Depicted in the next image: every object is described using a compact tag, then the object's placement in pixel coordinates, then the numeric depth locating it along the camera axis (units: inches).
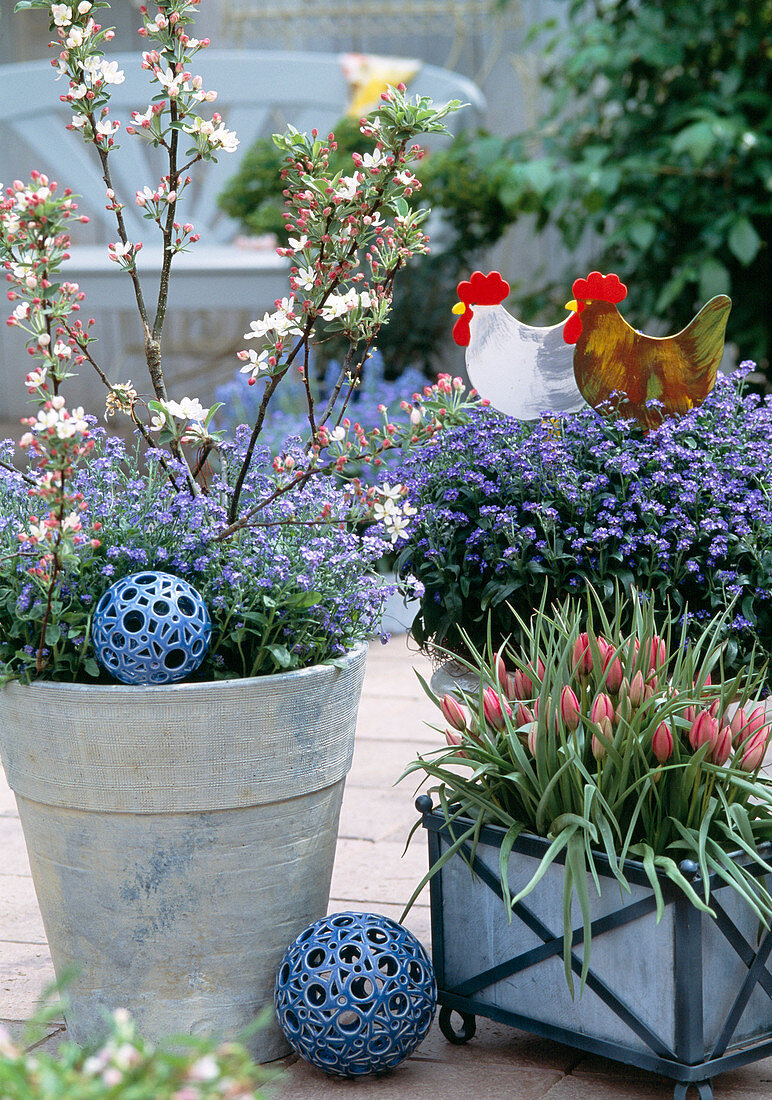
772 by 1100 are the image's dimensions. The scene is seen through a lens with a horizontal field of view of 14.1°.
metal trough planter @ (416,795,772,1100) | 125.5
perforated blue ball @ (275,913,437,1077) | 129.1
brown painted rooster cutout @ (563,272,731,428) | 145.7
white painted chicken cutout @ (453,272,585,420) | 148.2
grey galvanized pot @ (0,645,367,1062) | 128.3
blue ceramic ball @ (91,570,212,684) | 127.3
